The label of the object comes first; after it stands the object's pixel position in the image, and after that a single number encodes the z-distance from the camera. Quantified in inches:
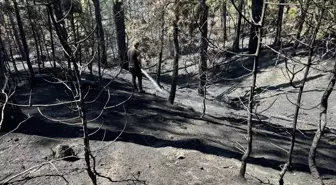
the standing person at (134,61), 435.8
